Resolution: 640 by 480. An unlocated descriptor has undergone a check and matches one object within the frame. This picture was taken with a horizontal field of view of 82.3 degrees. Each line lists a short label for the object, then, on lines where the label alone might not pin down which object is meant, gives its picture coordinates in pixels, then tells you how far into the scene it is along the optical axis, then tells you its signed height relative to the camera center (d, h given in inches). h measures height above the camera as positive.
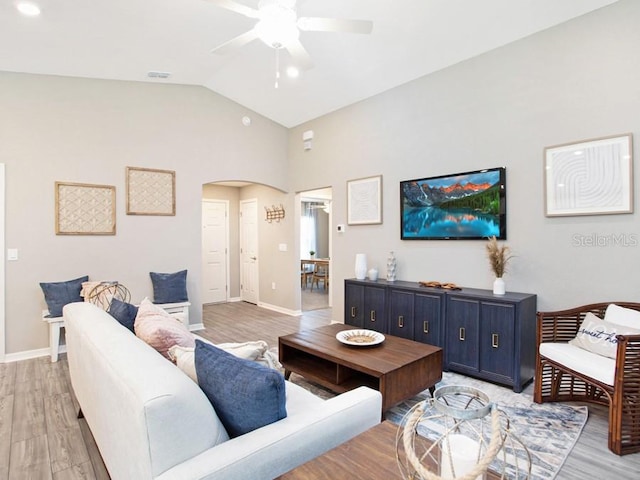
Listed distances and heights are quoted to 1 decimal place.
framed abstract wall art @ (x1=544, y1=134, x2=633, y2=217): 117.1 +19.7
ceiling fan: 99.0 +60.9
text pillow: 98.5 -28.2
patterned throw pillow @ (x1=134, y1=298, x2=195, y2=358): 77.4 -20.7
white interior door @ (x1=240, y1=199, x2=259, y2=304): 288.7 -11.3
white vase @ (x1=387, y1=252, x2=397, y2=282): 179.2 -16.6
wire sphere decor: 158.1 -24.5
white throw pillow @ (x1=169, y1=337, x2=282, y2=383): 65.5 -22.1
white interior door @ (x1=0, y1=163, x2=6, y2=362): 158.6 -14.5
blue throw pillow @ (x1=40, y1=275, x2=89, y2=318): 160.9 -25.3
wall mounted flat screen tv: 147.0 +13.0
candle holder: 27.8 -17.2
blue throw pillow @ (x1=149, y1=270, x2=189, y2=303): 191.0 -26.5
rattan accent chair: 87.4 -38.8
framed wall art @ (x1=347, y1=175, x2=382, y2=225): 193.6 +19.5
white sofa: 45.3 -27.7
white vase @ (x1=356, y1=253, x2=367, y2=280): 189.3 -15.9
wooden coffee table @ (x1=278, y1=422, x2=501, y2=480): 42.9 -28.1
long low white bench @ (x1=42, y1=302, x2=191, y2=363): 156.6 -40.7
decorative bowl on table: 115.4 -33.3
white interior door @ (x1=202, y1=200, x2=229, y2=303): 292.7 -9.9
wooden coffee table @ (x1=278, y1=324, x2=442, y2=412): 98.7 -37.3
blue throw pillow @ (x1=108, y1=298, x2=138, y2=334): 94.2 -19.9
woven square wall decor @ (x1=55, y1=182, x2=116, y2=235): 172.1 +14.0
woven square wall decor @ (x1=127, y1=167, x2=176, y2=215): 190.1 +24.5
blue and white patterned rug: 85.6 -52.2
